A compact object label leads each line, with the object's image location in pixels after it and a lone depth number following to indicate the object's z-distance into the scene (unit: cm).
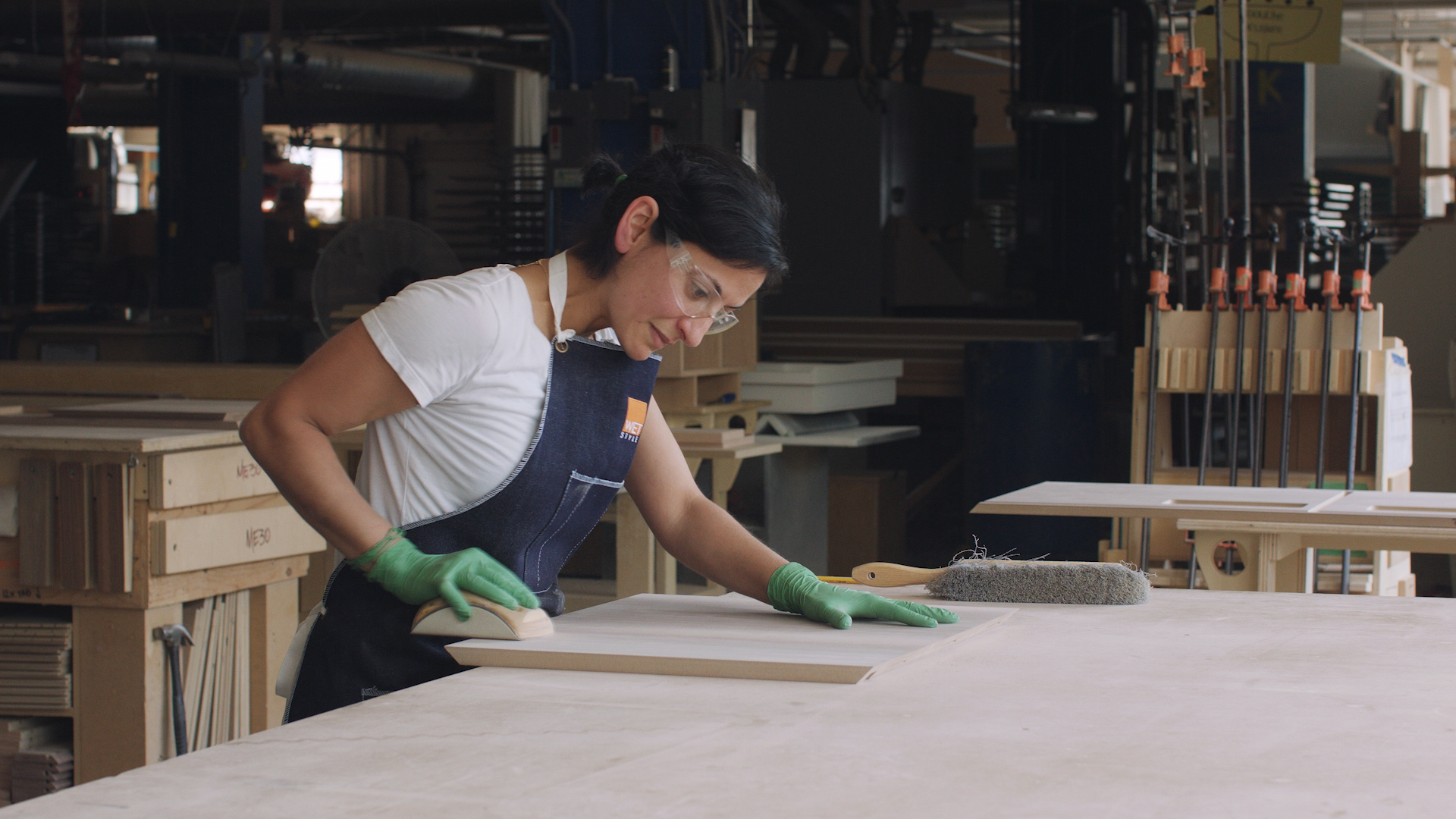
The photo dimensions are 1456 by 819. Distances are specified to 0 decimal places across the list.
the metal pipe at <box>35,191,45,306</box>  977
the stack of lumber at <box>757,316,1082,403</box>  654
